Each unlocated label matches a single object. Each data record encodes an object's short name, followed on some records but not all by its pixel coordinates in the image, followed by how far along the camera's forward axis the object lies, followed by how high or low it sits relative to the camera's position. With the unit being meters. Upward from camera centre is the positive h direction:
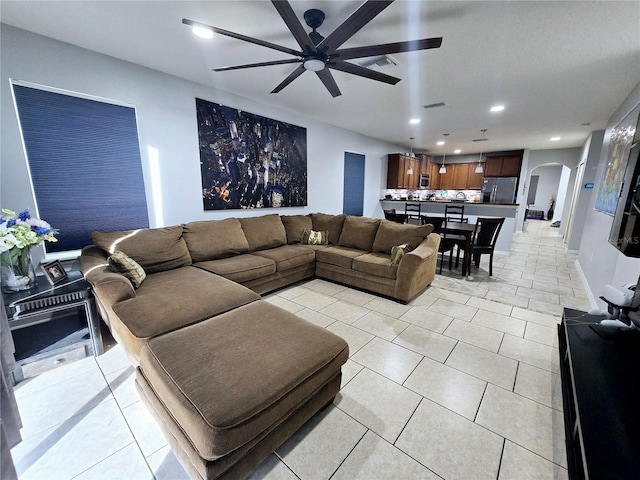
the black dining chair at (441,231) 4.19 -0.66
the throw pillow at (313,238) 4.12 -0.78
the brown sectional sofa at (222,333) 1.10 -0.87
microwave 8.24 +0.30
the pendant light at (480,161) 5.28 +0.92
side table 1.78 -0.87
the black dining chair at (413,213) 4.59 -0.48
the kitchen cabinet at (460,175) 8.56 +0.52
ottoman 1.05 -0.89
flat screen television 1.51 -0.12
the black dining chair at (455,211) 5.06 -0.45
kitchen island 5.17 -0.45
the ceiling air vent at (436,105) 3.76 +1.25
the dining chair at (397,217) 4.59 -0.49
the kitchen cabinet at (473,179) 8.25 +0.38
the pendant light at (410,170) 7.20 +0.55
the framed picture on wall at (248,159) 3.41 +0.43
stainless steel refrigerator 7.48 +0.06
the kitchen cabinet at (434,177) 8.88 +0.46
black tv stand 0.89 -0.90
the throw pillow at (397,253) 3.12 -0.76
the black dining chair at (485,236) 3.88 -0.69
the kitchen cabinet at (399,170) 7.07 +0.54
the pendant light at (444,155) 5.89 +1.21
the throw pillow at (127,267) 2.18 -0.68
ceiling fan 1.43 +0.96
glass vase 1.88 -0.63
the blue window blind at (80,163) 2.27 +0.22
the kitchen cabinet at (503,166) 7.45 +0.73
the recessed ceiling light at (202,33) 2.01 +1.24
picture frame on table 2.05 -0.69
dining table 3.89 -0.67
